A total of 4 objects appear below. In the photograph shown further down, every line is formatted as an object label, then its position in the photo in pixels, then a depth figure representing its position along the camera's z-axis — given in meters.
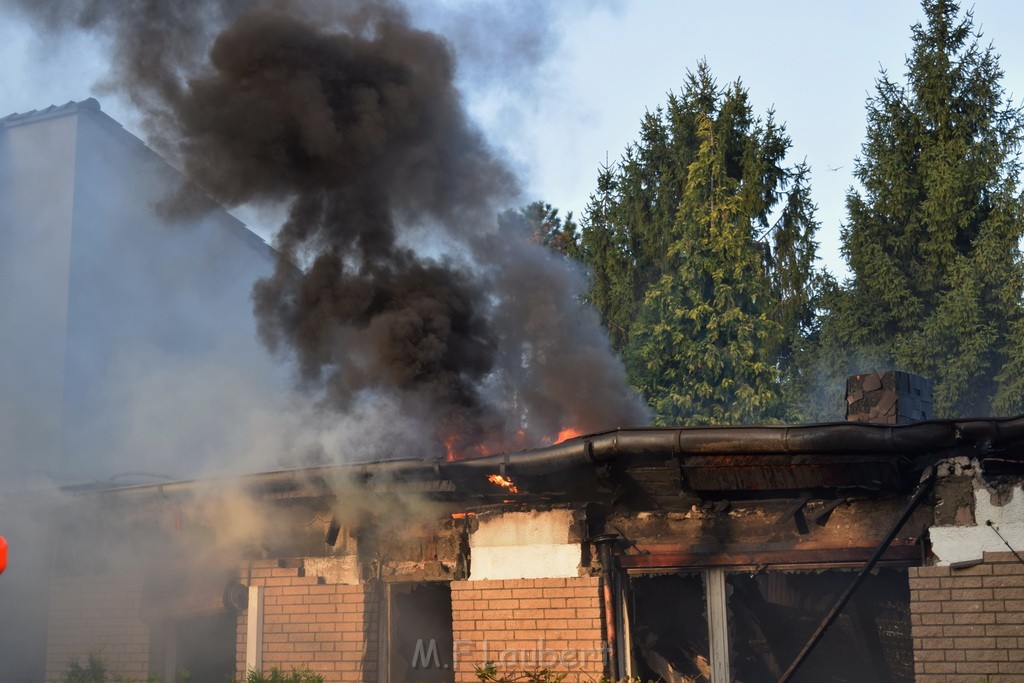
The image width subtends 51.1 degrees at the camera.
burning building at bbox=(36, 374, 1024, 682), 7.00
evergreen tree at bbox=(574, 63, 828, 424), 22.12
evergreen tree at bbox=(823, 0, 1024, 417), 22.09
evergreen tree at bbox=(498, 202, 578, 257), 28.34
